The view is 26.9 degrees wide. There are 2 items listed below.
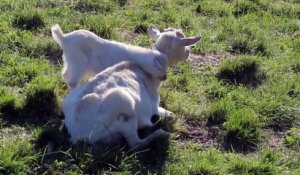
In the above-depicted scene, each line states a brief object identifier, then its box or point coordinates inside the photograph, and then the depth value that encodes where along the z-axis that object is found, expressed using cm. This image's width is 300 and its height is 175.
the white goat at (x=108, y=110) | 580
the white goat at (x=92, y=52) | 684
